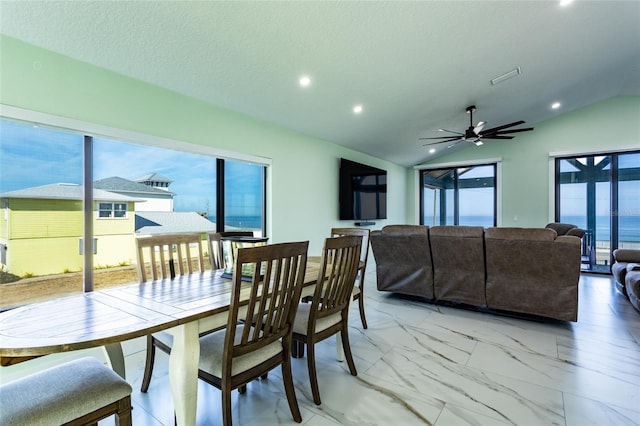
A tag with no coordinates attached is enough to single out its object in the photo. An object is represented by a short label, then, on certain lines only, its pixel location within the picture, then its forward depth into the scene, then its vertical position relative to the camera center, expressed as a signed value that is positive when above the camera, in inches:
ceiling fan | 185.7 +51.3
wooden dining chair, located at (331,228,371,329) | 113.6 -17.8
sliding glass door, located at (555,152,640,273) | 225.8 +10.1
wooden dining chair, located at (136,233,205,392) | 73.6 -13.7
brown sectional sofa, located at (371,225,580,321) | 114.7 -23.4
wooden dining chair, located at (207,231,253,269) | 100.5 -13.1
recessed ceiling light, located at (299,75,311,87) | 129.0 +59.4
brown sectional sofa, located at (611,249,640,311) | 130.4 -29.4
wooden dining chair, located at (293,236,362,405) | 73.6 -24.9
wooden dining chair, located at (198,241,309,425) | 55.5 -25.5
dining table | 42.0 -18.1
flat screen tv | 222.5 +17.8
